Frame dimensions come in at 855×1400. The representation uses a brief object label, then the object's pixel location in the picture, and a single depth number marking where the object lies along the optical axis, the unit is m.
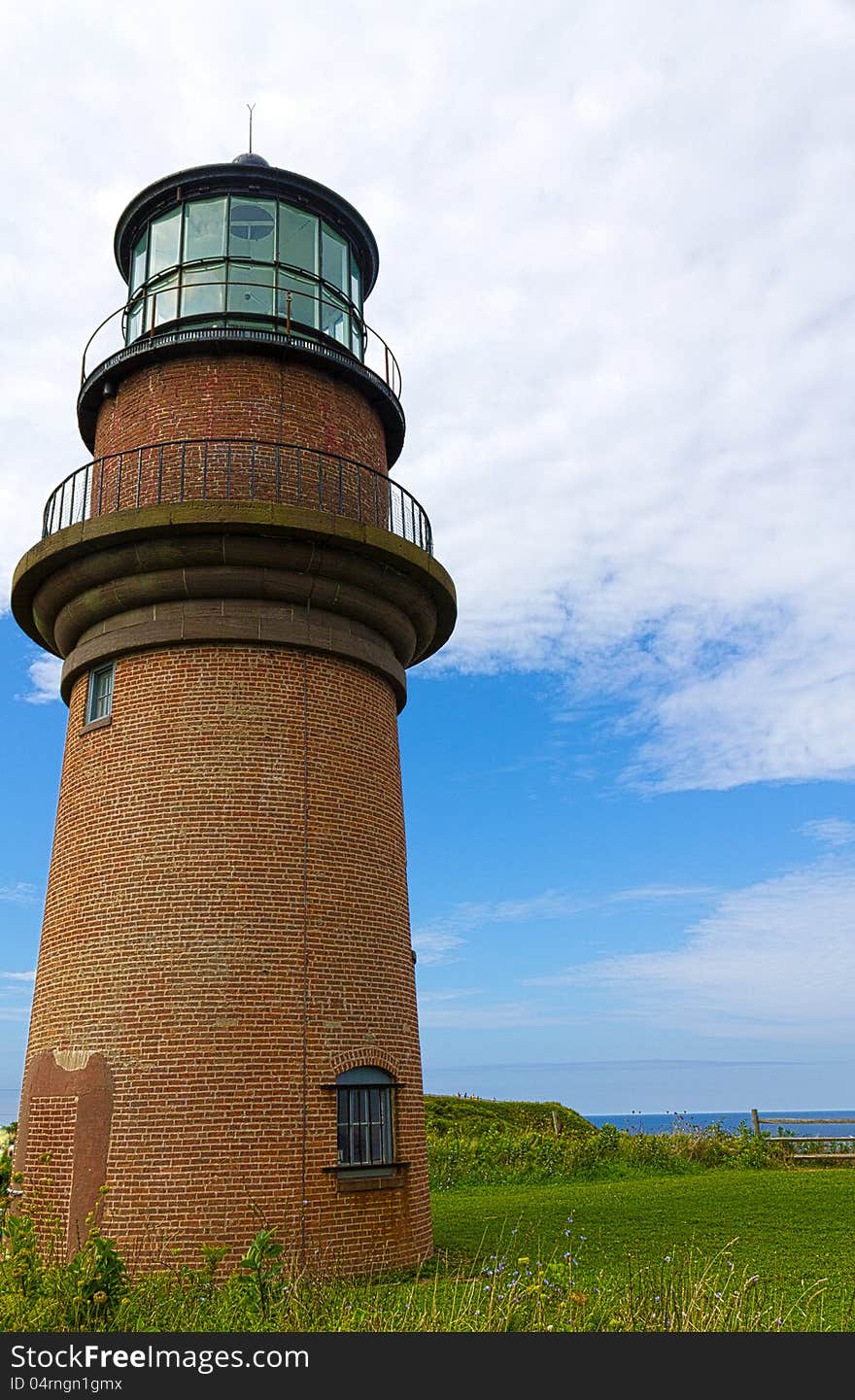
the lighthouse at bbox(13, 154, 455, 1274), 10.77
